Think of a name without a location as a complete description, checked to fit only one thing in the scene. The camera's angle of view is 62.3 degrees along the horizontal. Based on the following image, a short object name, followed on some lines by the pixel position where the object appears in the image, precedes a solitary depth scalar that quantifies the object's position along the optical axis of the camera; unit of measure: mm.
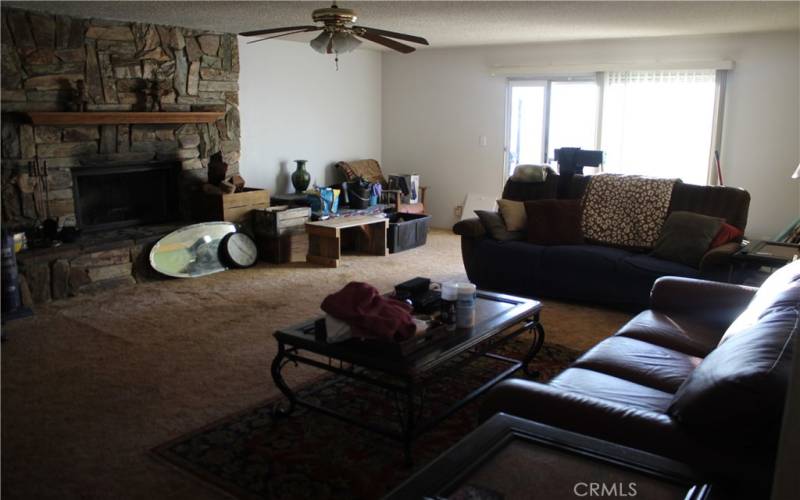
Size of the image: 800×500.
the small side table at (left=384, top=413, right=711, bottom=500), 1382
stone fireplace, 4641
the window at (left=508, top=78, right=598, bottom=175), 6941
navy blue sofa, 4336
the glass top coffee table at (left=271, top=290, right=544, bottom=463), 2486
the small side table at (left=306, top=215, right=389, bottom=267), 5836
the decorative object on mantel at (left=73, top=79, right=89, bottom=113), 4855
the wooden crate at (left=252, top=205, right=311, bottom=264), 5855
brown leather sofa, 1623
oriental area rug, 2379
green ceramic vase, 6680
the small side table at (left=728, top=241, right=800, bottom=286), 3764
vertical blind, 6285
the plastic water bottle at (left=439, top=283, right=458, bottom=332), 2869
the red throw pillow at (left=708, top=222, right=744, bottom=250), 4270
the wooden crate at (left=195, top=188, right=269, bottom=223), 5695
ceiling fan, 3332
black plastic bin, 6391
